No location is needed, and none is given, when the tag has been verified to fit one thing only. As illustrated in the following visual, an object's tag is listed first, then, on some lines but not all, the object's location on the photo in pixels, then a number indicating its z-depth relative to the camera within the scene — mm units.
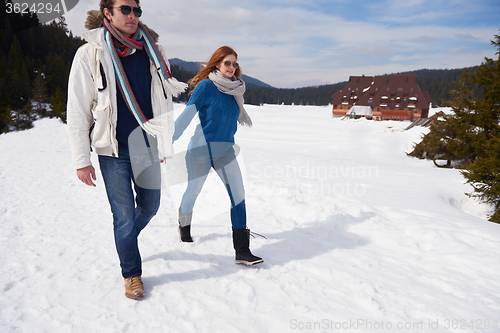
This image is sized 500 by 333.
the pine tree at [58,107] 28703
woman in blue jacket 3025
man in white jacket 2184
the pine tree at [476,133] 7309
